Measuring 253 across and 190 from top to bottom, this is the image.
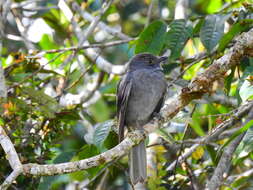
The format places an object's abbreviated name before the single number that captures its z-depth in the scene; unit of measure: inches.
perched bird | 411.1
